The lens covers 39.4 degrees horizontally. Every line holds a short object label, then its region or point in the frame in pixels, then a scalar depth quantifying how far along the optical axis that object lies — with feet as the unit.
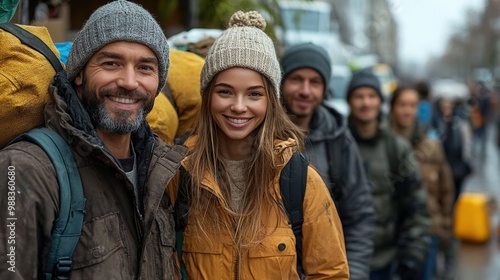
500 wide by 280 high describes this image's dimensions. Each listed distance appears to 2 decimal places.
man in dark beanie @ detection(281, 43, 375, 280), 13.30
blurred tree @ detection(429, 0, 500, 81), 93.84
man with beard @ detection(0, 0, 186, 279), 7.27
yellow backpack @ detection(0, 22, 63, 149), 7.86
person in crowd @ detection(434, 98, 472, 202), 27.86
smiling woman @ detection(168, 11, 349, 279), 9.39
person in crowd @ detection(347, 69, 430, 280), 16.75
